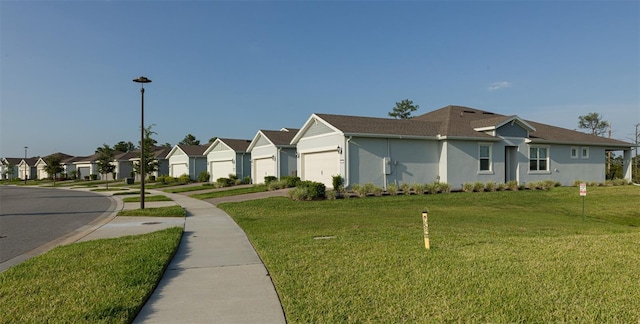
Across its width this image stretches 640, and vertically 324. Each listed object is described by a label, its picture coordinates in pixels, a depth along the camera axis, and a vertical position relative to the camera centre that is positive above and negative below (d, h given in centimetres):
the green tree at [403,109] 5825 +873
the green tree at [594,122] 5616 +610
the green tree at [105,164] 4644 +70
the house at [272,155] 2944 +107
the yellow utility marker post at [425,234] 713 -125
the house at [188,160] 4330 +100
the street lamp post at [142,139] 1666 +133
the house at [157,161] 5238 +123
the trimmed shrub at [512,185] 2305 -113
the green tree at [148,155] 4305 +164
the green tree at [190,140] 8681 +652
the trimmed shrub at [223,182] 3188 -113
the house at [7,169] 8455 +42
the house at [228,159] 3594 +98
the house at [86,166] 6341 +65
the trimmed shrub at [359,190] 1931 -115
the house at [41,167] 7536 +69
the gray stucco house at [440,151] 2094 +94
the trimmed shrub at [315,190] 1881 -107
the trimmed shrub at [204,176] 3980 -73
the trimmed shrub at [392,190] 1984 -116
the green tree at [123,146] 8906 +543
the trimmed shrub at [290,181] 2508 -83
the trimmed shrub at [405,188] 2033 -110
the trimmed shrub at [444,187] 2105 -111
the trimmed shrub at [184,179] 4147 -106
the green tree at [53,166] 5503 +62
